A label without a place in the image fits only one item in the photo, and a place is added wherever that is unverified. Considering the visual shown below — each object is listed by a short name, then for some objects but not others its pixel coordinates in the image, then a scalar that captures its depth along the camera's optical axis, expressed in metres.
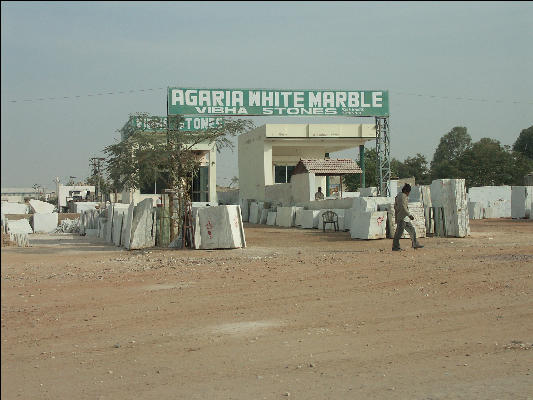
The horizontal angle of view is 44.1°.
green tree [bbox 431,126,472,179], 95.69
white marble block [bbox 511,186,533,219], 39.53
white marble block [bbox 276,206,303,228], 34.94
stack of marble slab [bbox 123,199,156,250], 21.31
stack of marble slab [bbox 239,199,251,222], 45.97
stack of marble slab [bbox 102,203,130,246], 24.47
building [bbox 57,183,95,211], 58.68
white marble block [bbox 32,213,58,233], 37.66
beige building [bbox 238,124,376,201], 43.34
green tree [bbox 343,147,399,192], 73.69
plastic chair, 28.91
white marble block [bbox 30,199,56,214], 45.45
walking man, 17.45
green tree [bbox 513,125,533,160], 76.12
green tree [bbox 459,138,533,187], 59.97
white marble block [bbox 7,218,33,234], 27.29
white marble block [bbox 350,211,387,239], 22.58
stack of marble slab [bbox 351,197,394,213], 23.64
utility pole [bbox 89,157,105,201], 55.72
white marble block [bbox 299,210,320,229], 31.42
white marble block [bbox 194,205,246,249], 19.52
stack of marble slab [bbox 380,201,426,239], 22.08
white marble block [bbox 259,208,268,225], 41.19
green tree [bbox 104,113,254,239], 22.44
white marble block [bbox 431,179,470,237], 21.97
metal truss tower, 34.95
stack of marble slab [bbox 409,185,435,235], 23.06
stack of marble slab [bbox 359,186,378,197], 36.00
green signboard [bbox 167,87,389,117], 31.09
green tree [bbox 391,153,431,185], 77.81
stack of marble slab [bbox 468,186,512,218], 41.84
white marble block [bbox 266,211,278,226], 38.48
